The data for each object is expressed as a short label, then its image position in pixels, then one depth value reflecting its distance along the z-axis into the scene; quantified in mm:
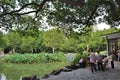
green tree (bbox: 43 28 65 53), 17802
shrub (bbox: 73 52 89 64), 8133
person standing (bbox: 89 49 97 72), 5484
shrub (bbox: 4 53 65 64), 14209
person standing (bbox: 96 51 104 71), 5821
